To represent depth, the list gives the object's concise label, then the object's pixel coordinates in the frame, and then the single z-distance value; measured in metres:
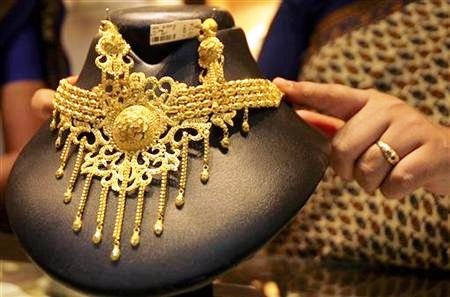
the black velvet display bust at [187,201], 0.43
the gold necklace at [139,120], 0.45
